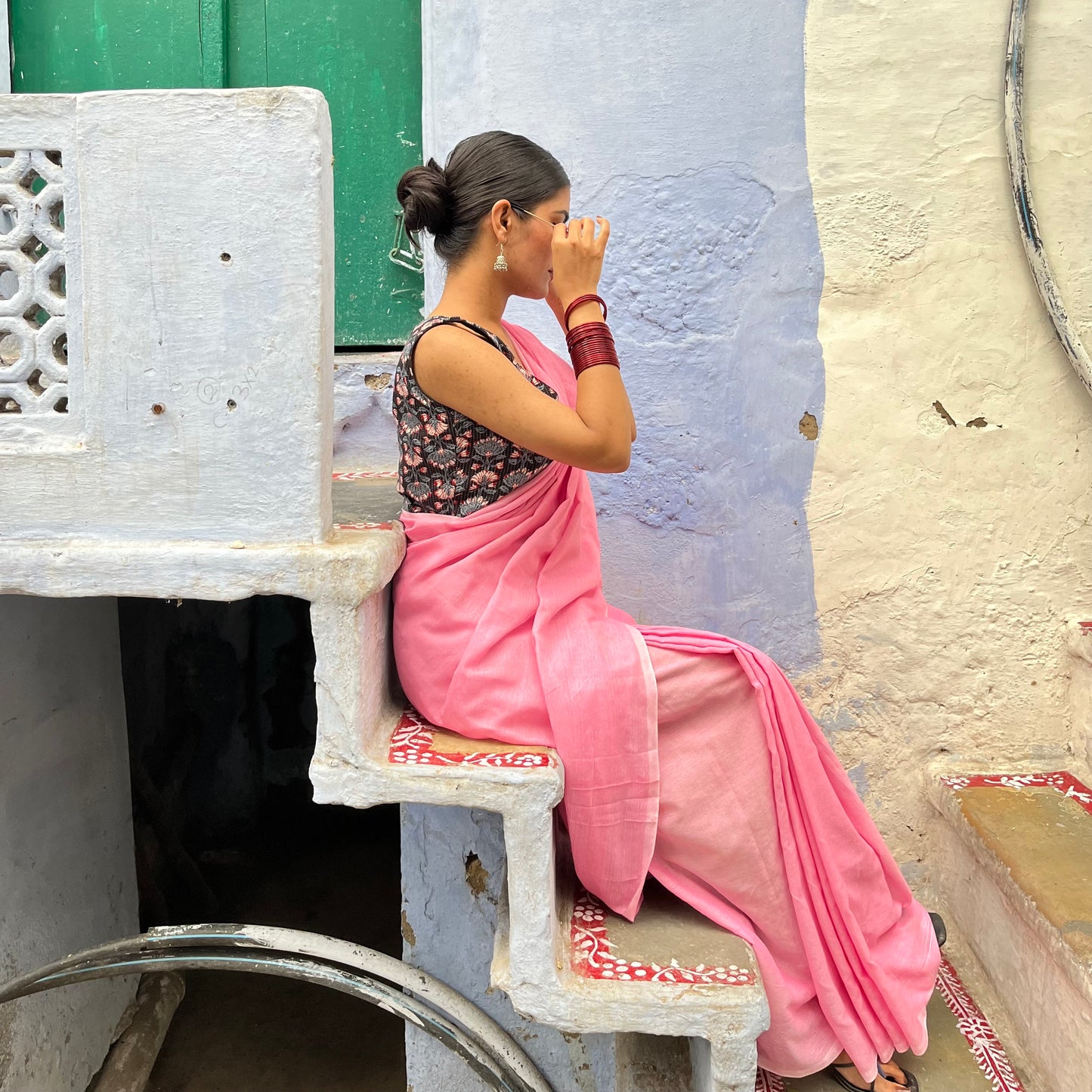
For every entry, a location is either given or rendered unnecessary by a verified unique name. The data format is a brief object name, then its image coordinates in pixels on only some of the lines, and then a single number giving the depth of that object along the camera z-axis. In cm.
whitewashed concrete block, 142
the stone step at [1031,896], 174
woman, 154
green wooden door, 273
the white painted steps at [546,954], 147
